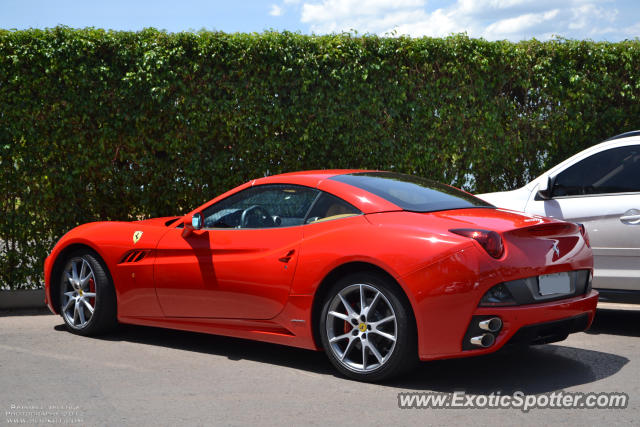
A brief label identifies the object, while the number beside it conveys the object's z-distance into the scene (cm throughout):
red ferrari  510
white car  711
